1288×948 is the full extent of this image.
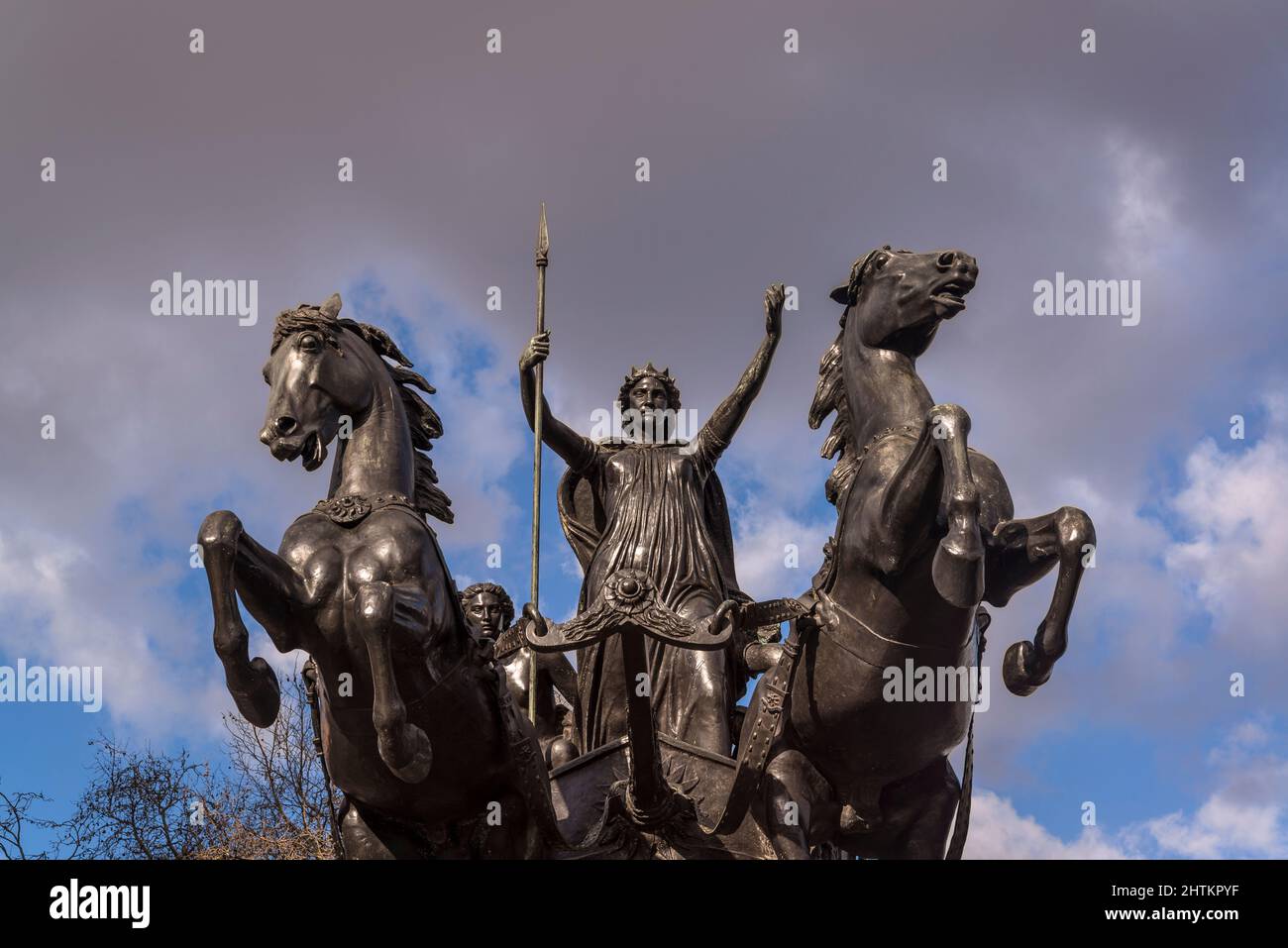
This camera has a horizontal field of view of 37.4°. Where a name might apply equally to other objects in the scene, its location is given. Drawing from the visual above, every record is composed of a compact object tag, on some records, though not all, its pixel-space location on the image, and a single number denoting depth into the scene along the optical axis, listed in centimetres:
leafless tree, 2089
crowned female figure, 1119
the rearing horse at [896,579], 923
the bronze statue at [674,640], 919
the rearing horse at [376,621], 898
